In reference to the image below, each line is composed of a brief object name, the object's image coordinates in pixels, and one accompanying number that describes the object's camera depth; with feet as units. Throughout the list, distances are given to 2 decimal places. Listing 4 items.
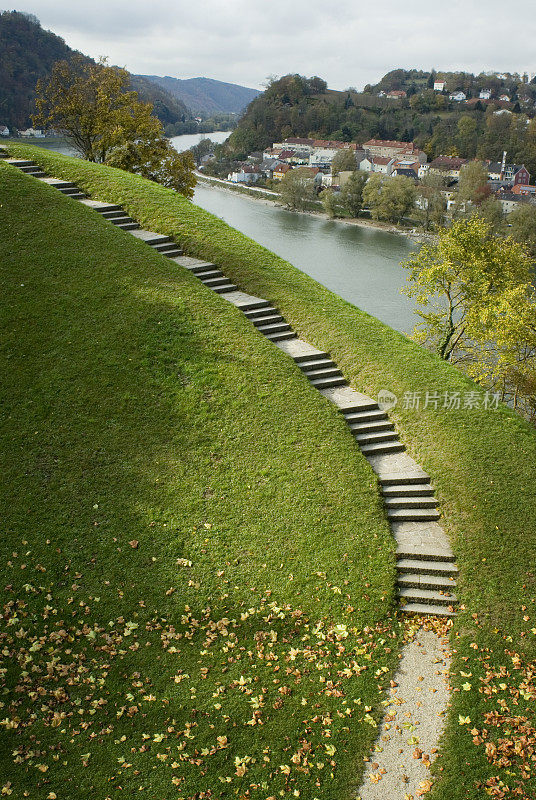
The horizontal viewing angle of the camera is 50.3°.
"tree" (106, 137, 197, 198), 93.30
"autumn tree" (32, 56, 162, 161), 96.17
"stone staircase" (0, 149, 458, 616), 32.04
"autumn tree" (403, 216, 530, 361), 80.94
